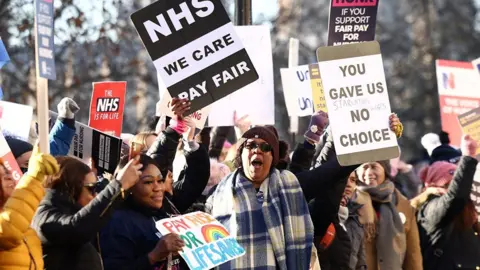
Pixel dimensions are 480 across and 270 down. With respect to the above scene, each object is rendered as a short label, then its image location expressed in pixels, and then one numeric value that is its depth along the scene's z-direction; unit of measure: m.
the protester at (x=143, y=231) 7.59
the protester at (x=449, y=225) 11.20
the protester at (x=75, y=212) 7.01
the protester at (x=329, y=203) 9.09
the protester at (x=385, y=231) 11.20
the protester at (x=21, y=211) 6.66
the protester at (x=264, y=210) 8.38
